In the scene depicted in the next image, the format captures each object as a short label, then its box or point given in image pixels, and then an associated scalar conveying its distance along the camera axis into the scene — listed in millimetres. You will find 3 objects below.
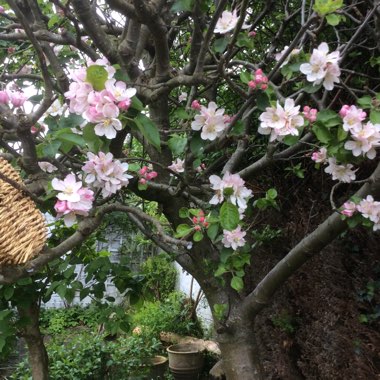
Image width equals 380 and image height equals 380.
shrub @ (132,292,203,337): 6051
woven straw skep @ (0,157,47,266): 1170
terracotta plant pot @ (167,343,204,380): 5129
